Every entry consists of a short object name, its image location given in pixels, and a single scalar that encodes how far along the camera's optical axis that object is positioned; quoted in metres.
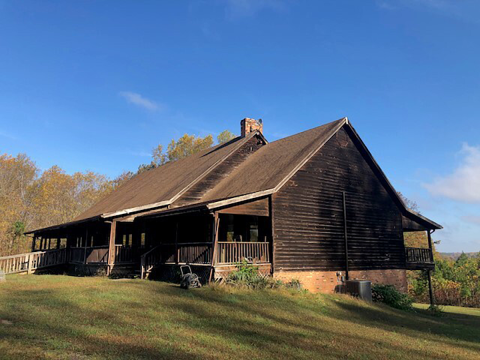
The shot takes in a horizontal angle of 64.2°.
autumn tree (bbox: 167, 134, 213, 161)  50.25
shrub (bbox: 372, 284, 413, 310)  17.23
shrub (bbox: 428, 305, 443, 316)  17.09
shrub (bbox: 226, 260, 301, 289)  14.85
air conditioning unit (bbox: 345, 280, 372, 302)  17.28
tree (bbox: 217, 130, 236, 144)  51.06
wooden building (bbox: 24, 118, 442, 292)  16.94
